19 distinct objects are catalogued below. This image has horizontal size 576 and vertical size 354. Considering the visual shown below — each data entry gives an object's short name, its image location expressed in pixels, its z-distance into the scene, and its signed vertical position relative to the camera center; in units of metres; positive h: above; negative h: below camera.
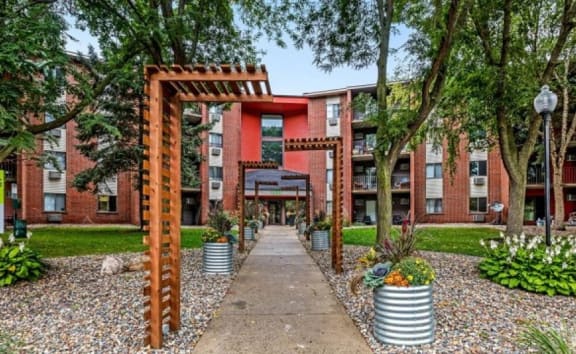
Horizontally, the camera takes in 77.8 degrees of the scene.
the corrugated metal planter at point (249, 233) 14.11 -2.06
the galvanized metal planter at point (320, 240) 11.24 -1.86
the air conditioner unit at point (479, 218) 23.08 -2.39
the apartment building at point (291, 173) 21.45 +0.26
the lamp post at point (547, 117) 6.19 +1.13
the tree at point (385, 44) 6.52 +3.11
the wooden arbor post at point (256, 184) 18.48 -0.13
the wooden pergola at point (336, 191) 7.61 -0.22
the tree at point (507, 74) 8.66 +2.66
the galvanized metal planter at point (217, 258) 7.24 -1.56
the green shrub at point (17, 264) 6.18 -1.48
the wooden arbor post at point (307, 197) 15.16 -0.69
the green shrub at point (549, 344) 2.72 -1.30
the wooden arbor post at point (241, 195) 10.83 -0.42
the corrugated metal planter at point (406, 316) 3.67 -1.40
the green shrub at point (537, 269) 5.61 -1.47
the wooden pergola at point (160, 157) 3.62 +0.25
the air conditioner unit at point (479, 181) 23.14 +0.00
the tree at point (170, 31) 7.46 +3.72
